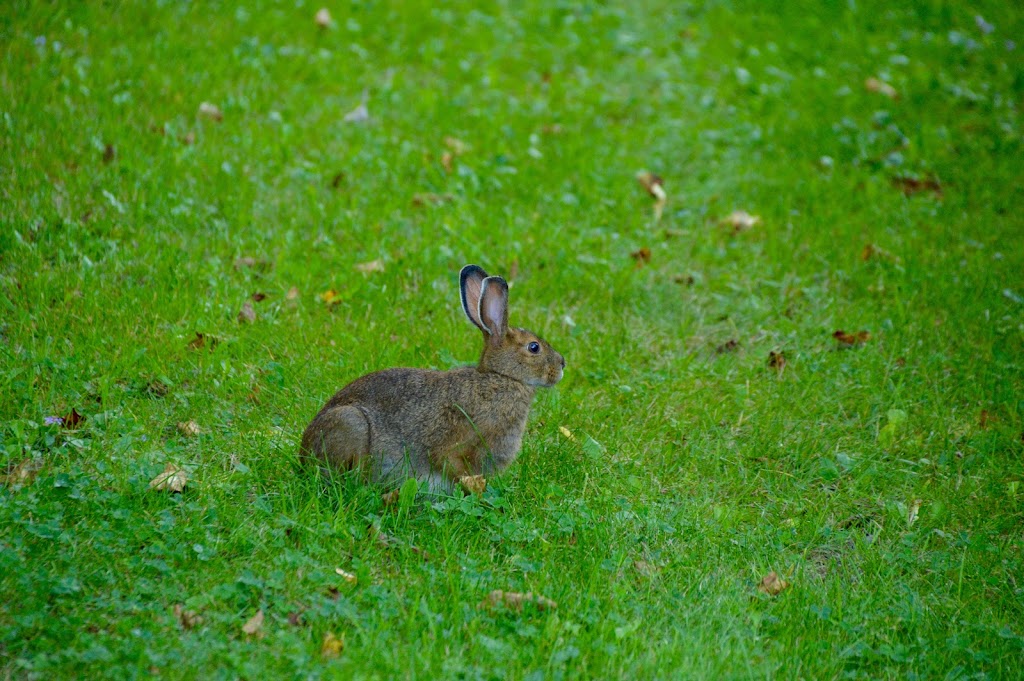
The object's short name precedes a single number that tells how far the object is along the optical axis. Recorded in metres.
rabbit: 10.70
